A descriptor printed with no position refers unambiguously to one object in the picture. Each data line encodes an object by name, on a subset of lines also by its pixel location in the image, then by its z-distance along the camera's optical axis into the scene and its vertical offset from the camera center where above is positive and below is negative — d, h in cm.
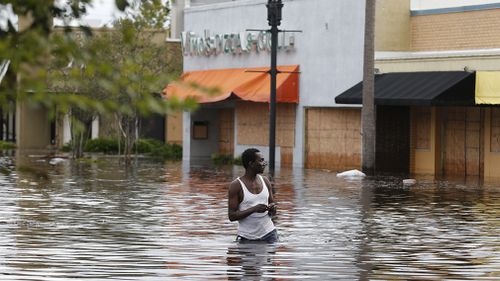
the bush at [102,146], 6512 -105
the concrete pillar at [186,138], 5847 -56
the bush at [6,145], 6864 -109
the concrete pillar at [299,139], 4981 -48
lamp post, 4257 +197
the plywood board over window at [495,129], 4178 -6
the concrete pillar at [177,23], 6722 +504
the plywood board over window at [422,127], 4456 +0
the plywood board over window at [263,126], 5069 -1
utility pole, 4053 +89
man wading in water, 1655 -87
